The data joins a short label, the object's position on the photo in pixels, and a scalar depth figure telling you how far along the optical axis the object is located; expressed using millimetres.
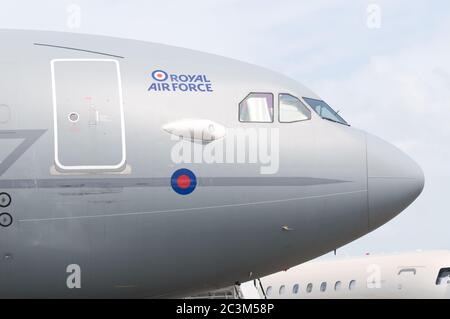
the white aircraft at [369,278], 34844
